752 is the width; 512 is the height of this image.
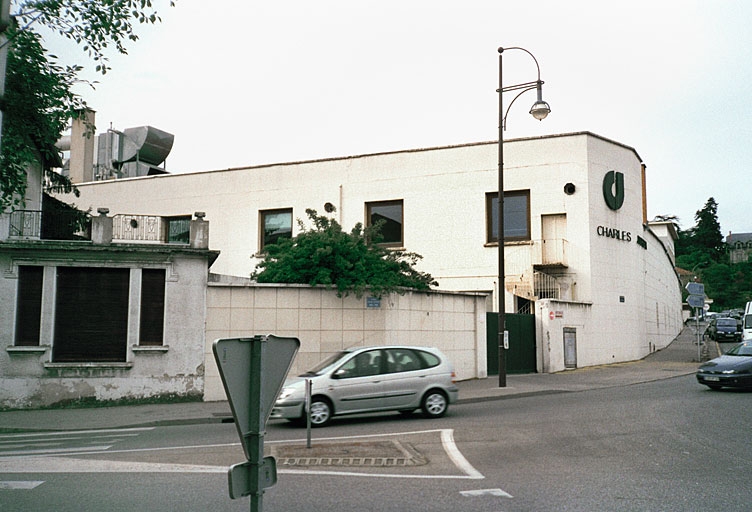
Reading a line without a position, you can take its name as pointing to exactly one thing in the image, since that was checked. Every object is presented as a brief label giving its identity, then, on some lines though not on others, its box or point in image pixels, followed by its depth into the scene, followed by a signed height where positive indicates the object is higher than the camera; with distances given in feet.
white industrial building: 91.40 +14.68
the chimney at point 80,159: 124.88 +28.99
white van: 86.68 +0.02
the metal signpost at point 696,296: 94.50 +3.71
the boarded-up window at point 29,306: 60.64 +1.23
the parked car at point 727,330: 134.92 -1.31
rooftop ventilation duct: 131.85 +33.34
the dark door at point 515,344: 81.15 -2.52
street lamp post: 63.46 +18.38
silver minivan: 45.47 -4.21
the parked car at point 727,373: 57.57 -4.07
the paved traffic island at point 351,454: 31.55 -6.30
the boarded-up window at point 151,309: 62.39 +1.05
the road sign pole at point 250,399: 14.08 -1.61
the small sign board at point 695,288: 94.32 +4.66
